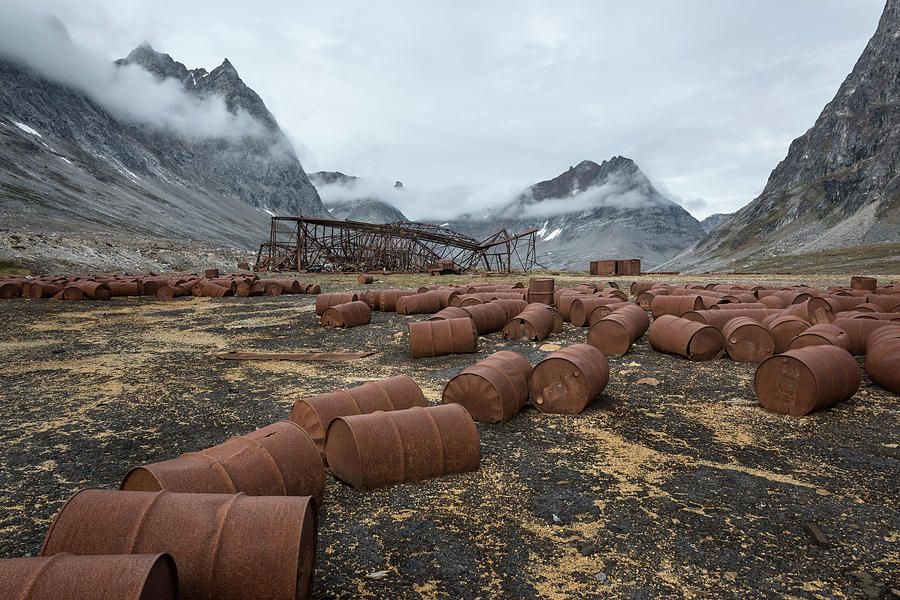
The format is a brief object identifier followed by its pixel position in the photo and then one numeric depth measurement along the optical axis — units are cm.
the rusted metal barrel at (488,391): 543
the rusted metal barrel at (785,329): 819
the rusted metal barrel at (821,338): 680
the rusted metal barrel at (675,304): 1162
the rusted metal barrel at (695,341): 841
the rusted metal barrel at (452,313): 1083
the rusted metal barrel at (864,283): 1549
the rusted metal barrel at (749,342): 812
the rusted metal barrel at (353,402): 465
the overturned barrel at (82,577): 184
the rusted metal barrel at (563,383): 576
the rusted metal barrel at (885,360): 627
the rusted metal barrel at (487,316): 1113
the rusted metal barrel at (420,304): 1450
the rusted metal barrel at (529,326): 1045
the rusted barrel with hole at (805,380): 555
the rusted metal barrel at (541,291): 1342
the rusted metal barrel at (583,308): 1203
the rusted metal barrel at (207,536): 242
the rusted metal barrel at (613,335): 898
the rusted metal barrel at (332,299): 1419
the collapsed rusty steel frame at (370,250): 3950
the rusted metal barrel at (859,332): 820
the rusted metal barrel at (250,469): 312
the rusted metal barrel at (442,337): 914
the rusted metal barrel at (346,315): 1246
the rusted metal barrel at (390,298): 1521
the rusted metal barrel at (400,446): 402
